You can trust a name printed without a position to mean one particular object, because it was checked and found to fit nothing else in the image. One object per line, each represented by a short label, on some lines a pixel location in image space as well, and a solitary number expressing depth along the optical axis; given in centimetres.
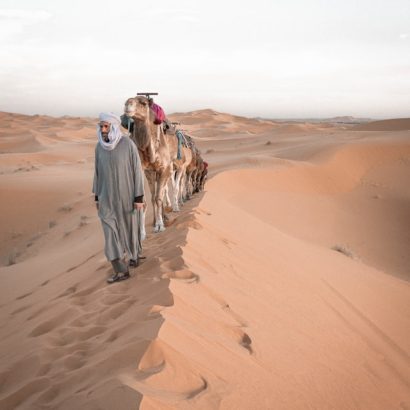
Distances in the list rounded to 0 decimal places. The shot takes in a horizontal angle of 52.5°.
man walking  494
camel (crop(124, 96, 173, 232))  619
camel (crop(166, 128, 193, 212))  838
